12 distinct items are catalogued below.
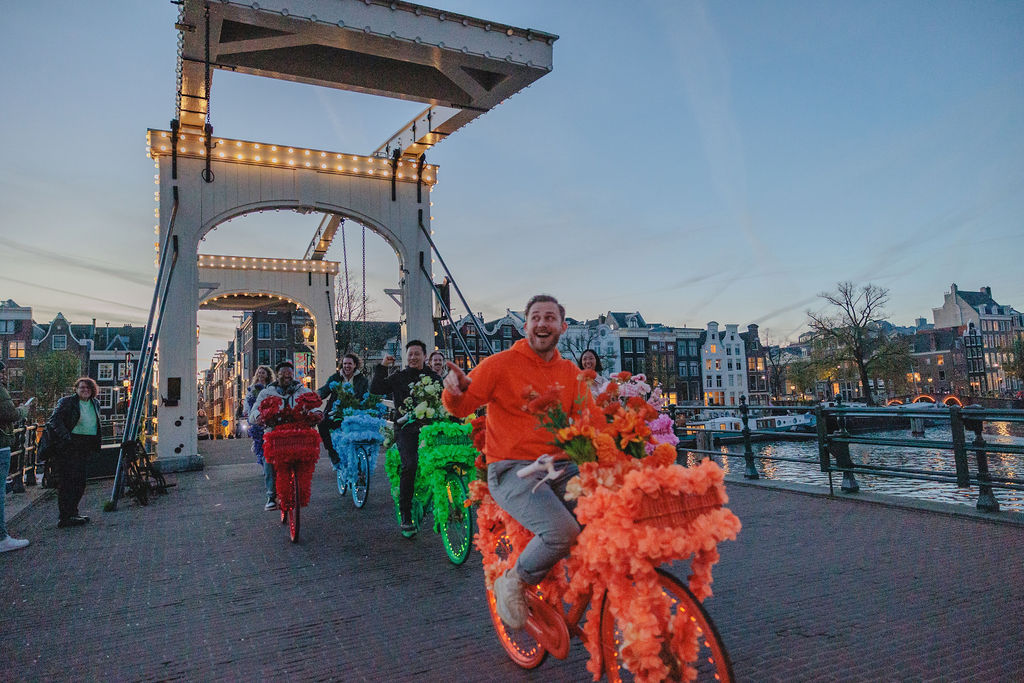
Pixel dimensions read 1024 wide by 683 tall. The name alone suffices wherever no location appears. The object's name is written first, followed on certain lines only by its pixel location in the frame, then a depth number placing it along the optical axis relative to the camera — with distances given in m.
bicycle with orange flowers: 2.02
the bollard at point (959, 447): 6.02
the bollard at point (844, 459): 7.22
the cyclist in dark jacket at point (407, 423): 5.83
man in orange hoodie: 2.63
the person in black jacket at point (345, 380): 8.05
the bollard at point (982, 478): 5.73
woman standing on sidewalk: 7.05
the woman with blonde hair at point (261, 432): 7.59
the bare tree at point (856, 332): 45.56
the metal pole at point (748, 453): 8.78
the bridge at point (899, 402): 50.08
